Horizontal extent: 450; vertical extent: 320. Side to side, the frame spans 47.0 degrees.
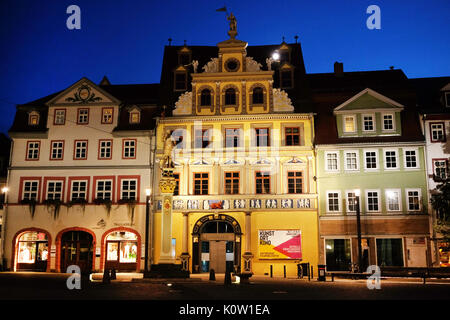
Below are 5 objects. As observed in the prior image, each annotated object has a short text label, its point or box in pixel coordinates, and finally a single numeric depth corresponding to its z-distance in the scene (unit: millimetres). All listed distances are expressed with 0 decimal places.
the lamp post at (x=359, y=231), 31016
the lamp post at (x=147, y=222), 30397
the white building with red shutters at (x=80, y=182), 37656
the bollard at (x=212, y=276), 27902
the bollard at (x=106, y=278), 25641
